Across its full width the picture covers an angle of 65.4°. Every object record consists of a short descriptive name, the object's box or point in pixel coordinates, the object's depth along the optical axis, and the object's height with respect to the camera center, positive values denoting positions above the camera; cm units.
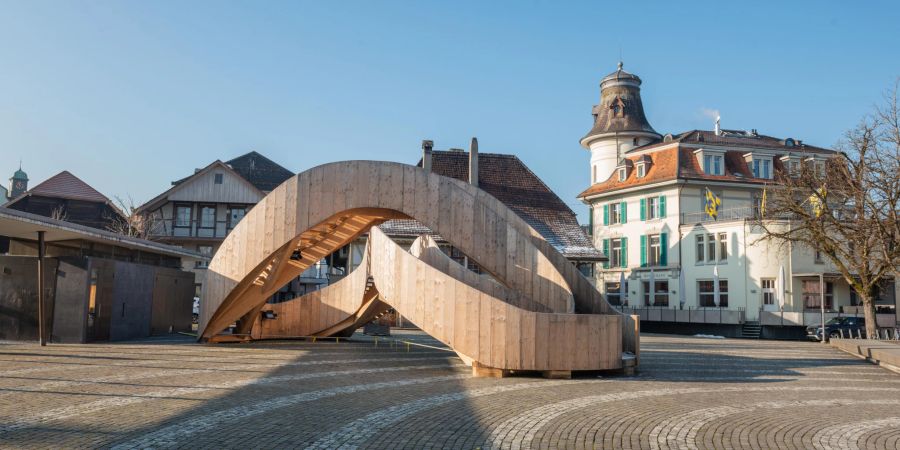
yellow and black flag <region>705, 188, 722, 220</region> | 4459 +663
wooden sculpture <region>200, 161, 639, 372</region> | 1427 +79
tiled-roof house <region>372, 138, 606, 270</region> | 4353 +738
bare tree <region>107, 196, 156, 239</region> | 4344 +451
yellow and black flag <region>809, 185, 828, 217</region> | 2745 +458
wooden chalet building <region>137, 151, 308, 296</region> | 4506 +581
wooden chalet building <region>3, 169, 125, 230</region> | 4825 +646
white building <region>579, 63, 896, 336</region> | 4116 +460
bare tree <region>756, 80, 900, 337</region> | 2191 +380
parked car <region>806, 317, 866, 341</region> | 3531 -88
